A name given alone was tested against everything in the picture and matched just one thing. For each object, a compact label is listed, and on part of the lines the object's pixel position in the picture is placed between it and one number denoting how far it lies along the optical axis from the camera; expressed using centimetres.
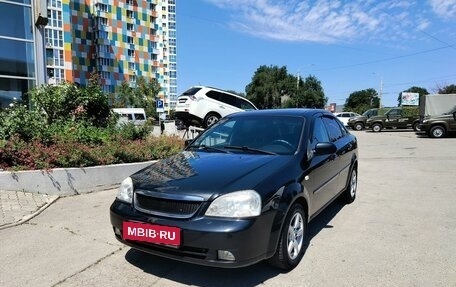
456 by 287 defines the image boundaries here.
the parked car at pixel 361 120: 3442
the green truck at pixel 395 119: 3148
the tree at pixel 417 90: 9684
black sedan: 320
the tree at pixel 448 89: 6781
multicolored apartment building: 6062
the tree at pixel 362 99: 10280
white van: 3155
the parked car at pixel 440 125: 2266
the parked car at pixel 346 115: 4244
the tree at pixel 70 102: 1014
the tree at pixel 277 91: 7006
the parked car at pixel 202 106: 1414
